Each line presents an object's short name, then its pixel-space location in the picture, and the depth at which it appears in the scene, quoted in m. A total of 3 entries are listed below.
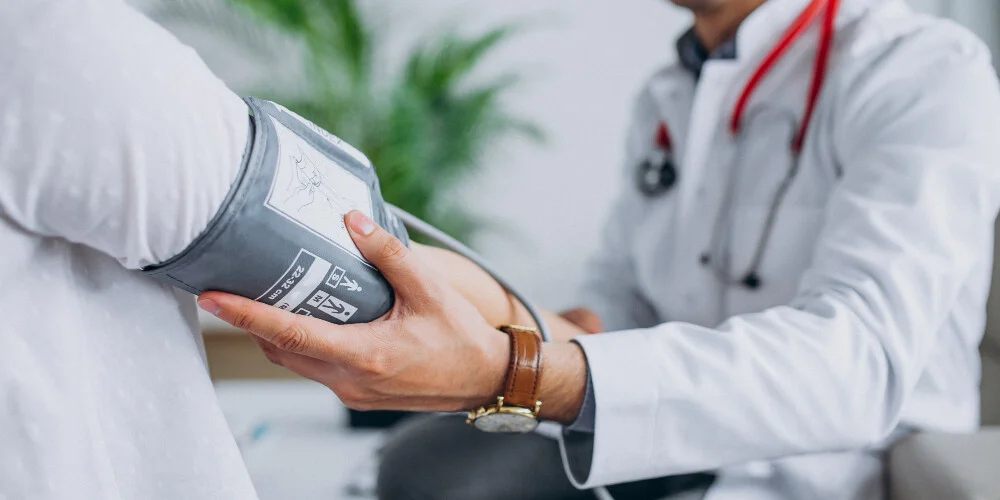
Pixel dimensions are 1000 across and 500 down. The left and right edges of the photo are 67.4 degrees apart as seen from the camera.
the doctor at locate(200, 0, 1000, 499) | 0.57
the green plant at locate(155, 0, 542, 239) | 1.92
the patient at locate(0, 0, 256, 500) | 0.39
